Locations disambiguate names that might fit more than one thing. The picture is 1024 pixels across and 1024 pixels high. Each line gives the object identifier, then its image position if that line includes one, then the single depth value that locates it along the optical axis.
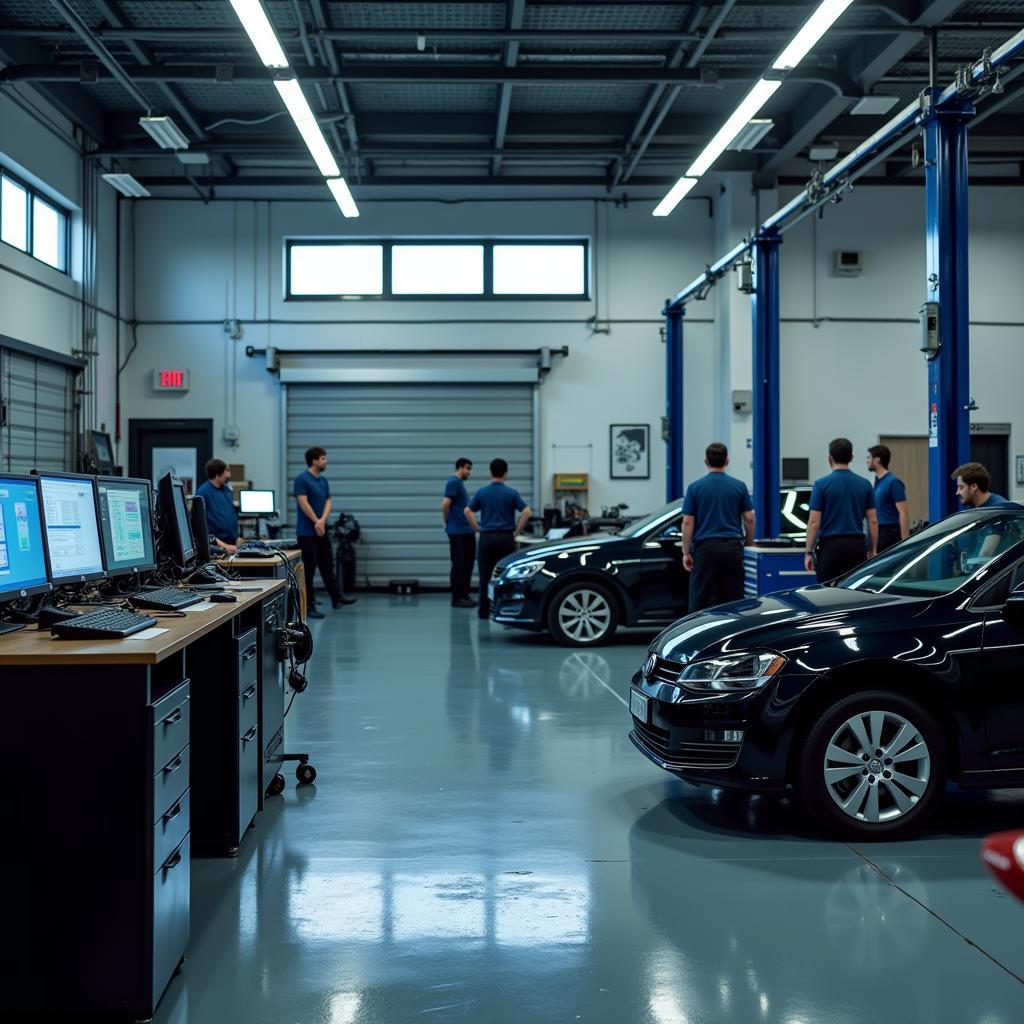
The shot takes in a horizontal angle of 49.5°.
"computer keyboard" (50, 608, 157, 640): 2.91
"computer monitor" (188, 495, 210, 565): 5.77
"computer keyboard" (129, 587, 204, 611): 3.84
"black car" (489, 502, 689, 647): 9.66
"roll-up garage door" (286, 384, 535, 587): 15.58
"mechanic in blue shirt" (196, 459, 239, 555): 9.32
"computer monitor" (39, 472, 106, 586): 3.66
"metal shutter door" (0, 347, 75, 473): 11.45
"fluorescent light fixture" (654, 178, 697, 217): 11.62
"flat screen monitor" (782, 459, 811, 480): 14.98
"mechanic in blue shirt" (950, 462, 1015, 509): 6.39
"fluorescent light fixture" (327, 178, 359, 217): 11.84
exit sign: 15.27
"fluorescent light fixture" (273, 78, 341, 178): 8.81
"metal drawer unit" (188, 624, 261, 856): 4.05
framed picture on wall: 15.49
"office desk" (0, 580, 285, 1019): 2.66
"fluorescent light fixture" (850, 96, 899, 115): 11.30
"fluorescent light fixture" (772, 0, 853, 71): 7.14
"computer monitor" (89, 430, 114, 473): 13.37
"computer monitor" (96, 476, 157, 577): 4.31
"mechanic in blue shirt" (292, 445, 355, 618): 11.88
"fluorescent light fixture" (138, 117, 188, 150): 10.71
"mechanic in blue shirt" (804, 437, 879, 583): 8.04
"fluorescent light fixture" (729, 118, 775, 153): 10.16
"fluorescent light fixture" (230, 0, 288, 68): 7.13
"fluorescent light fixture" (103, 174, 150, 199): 12.47
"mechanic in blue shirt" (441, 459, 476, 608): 12.89
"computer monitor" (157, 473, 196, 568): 5.27
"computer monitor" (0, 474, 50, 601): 3.19
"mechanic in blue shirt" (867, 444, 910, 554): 10.00
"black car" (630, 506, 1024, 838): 4.07
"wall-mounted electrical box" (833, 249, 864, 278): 15.23
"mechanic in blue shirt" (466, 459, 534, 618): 11.53
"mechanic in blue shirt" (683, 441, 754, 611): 8.11
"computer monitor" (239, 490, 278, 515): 13.65
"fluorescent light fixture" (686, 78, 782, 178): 8.88
